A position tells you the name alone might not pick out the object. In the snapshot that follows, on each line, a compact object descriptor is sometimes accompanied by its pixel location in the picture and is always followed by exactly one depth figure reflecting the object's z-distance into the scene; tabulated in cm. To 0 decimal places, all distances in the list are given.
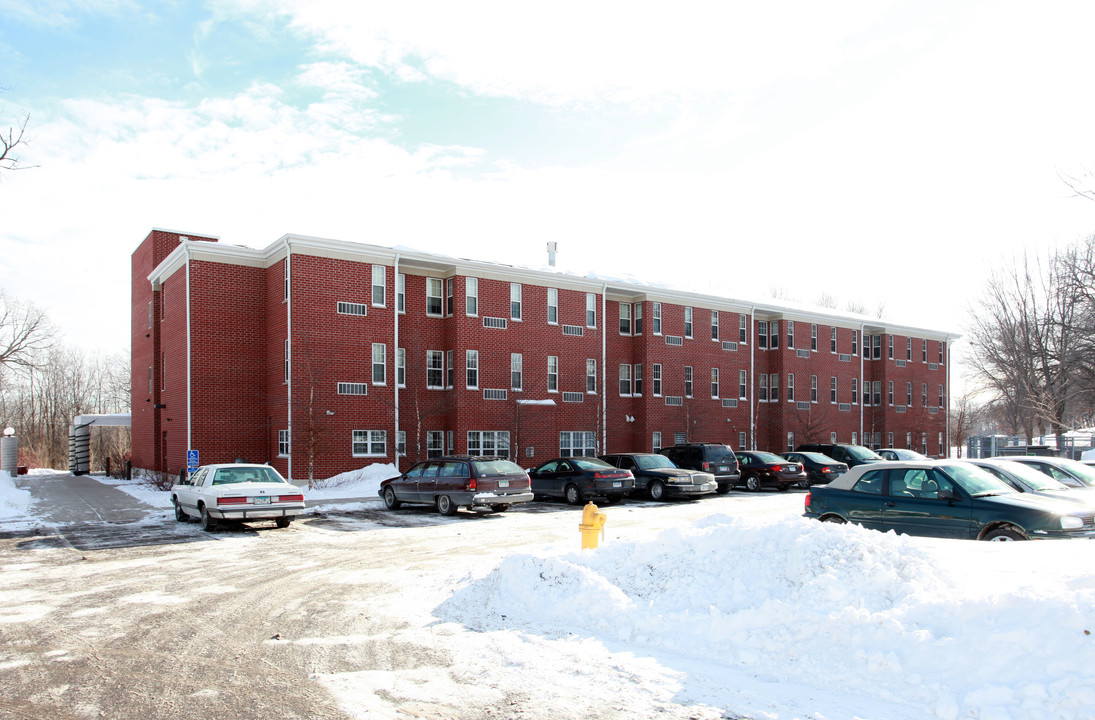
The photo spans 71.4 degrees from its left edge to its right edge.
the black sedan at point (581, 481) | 2194
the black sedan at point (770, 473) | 2800
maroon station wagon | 1877
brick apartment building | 2897
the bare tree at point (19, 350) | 4644
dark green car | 1050
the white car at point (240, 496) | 1570
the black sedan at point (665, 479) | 2330
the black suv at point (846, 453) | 3105
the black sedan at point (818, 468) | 2864
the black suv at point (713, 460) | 2666
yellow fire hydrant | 1081
